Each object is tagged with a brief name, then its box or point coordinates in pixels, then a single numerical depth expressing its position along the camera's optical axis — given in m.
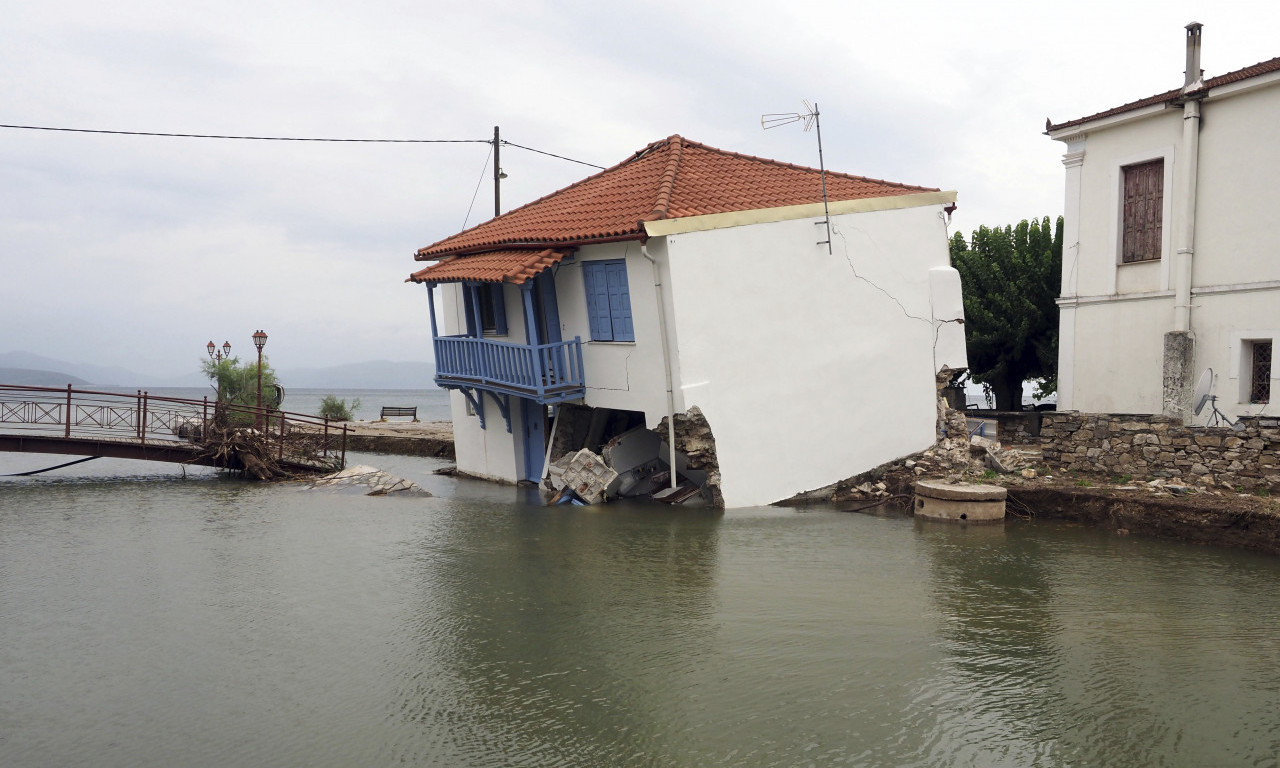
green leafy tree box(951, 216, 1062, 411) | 23.19
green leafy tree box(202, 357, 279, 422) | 33.38
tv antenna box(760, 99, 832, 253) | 15.68
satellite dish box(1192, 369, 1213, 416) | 15.82
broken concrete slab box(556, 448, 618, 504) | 16.48
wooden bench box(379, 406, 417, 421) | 37.28
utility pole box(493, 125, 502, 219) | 27.22
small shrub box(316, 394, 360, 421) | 36.94
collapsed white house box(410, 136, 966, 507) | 14.96
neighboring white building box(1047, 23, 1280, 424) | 15.22
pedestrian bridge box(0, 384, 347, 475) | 18.94
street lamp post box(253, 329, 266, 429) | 27.29
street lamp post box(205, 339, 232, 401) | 33.45
